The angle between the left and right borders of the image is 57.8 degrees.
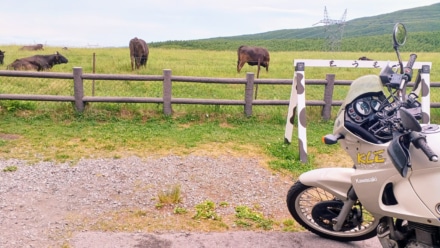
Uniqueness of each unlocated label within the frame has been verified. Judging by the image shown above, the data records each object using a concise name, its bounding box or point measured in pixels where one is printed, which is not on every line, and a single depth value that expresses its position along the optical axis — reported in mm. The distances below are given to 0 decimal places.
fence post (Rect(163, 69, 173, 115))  7402
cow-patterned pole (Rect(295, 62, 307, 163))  5621
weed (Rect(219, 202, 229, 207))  4141
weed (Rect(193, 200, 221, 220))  3846
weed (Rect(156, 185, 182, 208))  4094
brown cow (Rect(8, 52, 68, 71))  14344
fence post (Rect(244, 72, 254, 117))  7508
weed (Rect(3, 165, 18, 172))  4870
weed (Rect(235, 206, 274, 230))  3739
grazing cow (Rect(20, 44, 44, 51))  28947
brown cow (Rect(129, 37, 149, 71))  16828
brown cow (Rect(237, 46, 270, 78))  18678
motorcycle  2285
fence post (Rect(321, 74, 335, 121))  7602
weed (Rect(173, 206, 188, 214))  3922
